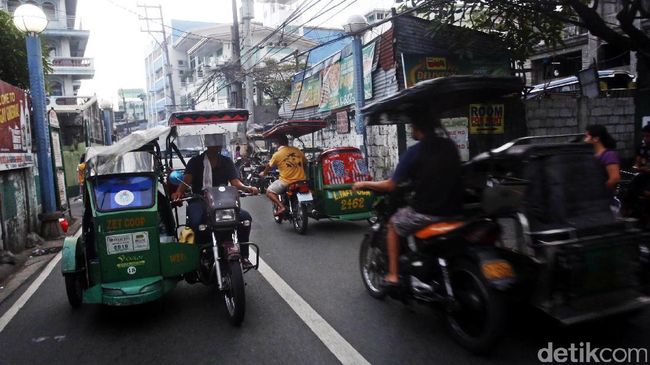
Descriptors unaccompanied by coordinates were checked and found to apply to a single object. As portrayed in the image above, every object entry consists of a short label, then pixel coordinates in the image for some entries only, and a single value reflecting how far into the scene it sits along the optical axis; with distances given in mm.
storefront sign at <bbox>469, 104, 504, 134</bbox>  11641
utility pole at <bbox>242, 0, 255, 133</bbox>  22891
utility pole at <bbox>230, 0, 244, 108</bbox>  21984
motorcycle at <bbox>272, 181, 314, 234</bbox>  8508
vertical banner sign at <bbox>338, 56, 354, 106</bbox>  15227
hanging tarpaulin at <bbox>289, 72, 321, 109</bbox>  18938
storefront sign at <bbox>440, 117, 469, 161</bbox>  11516
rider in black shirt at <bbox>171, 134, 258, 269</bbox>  5520
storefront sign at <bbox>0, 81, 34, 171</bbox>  7902
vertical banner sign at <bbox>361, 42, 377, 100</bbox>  13555
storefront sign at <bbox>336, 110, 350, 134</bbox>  15283
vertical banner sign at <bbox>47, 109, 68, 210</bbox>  11906
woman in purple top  5273
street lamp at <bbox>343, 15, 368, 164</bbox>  13422
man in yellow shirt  8852
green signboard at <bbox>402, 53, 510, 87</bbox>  12070
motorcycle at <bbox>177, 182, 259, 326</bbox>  4191
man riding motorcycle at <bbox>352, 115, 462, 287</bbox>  3859
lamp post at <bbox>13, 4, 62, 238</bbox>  9086
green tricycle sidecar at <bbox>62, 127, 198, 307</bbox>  4305
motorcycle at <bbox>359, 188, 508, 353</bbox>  3295
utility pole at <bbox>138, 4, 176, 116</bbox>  34325
